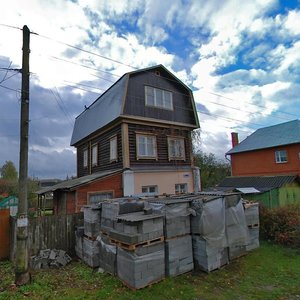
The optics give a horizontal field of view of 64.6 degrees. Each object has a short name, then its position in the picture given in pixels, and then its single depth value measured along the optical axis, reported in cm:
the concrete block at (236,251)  785
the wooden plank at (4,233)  820
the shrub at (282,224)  941
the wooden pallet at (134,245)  585
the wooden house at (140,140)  1321
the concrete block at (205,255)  688
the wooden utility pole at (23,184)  611
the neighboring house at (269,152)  2314
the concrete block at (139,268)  577
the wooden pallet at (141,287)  577
